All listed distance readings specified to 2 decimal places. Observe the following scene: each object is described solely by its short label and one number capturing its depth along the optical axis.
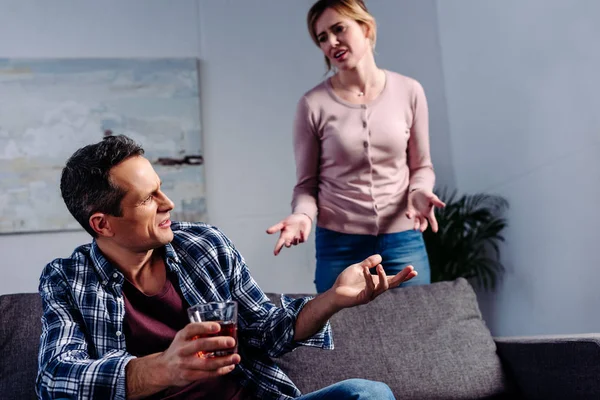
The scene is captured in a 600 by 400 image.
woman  2.34
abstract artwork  3.89
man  1.48
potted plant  3.70
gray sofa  1.86
